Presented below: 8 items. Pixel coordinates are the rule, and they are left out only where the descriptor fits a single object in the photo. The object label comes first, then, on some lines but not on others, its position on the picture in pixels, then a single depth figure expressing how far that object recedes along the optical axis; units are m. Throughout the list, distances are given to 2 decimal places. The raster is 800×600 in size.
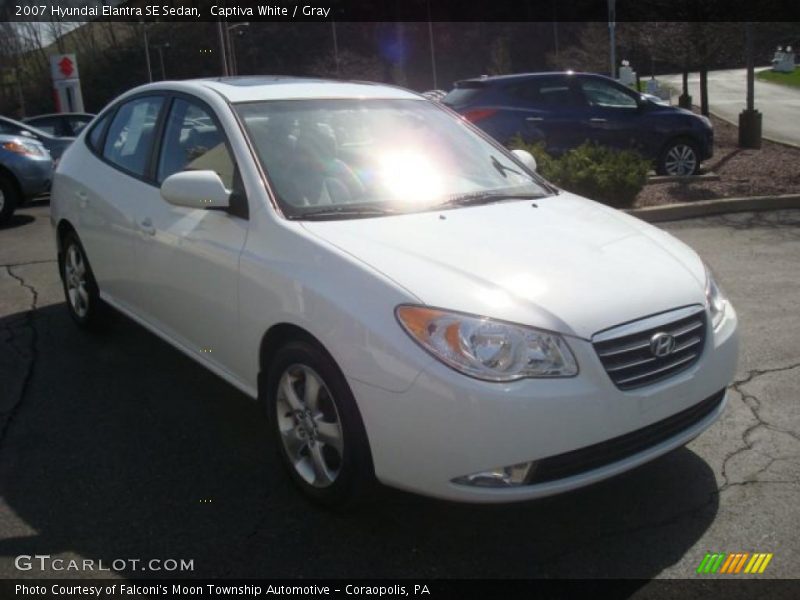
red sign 30.88
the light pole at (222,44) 22.02
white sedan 2.71
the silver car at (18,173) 10.61
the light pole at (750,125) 14.45
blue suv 11.31
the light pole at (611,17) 17.52
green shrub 8.88
